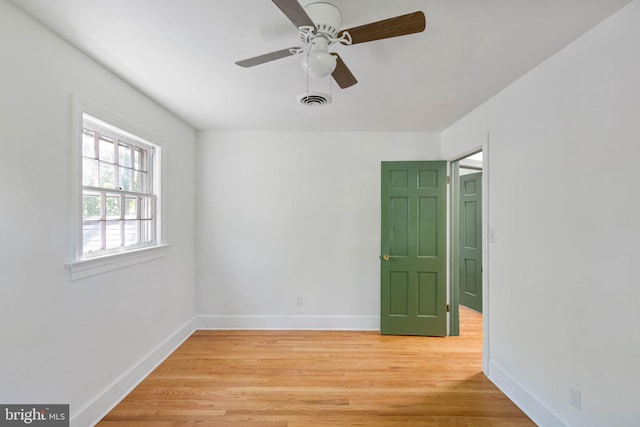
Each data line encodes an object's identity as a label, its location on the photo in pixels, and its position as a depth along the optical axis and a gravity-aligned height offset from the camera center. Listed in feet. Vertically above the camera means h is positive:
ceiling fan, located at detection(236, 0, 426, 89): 3.82 +2.77
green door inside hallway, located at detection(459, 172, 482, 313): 12.78 -1.26
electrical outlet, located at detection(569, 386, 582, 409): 5.21 -3.52
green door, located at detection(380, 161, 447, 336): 10.56 -1.33
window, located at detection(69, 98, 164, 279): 5.77 +0.53
